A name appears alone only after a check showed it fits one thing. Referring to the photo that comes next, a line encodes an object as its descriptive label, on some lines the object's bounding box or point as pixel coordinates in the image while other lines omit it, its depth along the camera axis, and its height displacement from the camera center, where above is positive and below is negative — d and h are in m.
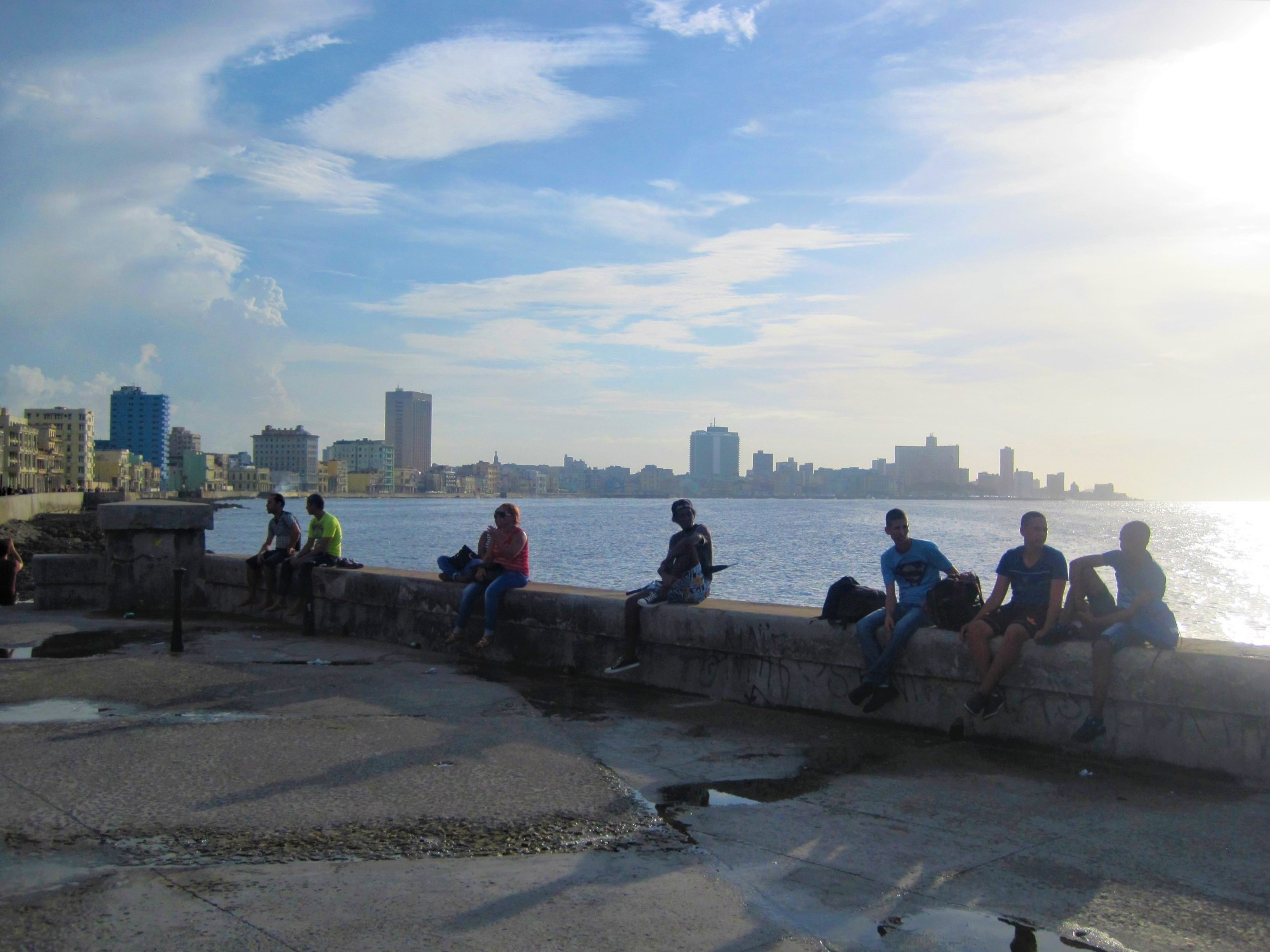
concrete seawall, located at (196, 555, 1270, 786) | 5.55 -1.30
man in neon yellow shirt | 12.21 -0.91
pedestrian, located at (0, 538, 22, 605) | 13.62 -1.44
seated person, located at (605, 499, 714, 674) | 8.60 -0.85
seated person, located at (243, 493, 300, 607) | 12.68 -0.97
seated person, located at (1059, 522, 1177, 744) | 5.93 -0.74
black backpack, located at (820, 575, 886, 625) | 7.34 -0.84
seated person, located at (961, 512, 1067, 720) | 6.36 -0.79
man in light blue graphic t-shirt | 6.93 -0.87
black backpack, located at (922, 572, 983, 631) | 6.94 -0.78
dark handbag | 10.70 -0.88
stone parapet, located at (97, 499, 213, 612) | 13.26 -1.03
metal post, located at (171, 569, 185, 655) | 9.85 -1.48
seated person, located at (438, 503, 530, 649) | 9.95 -0.85
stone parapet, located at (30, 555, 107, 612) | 13.48 -1.52
